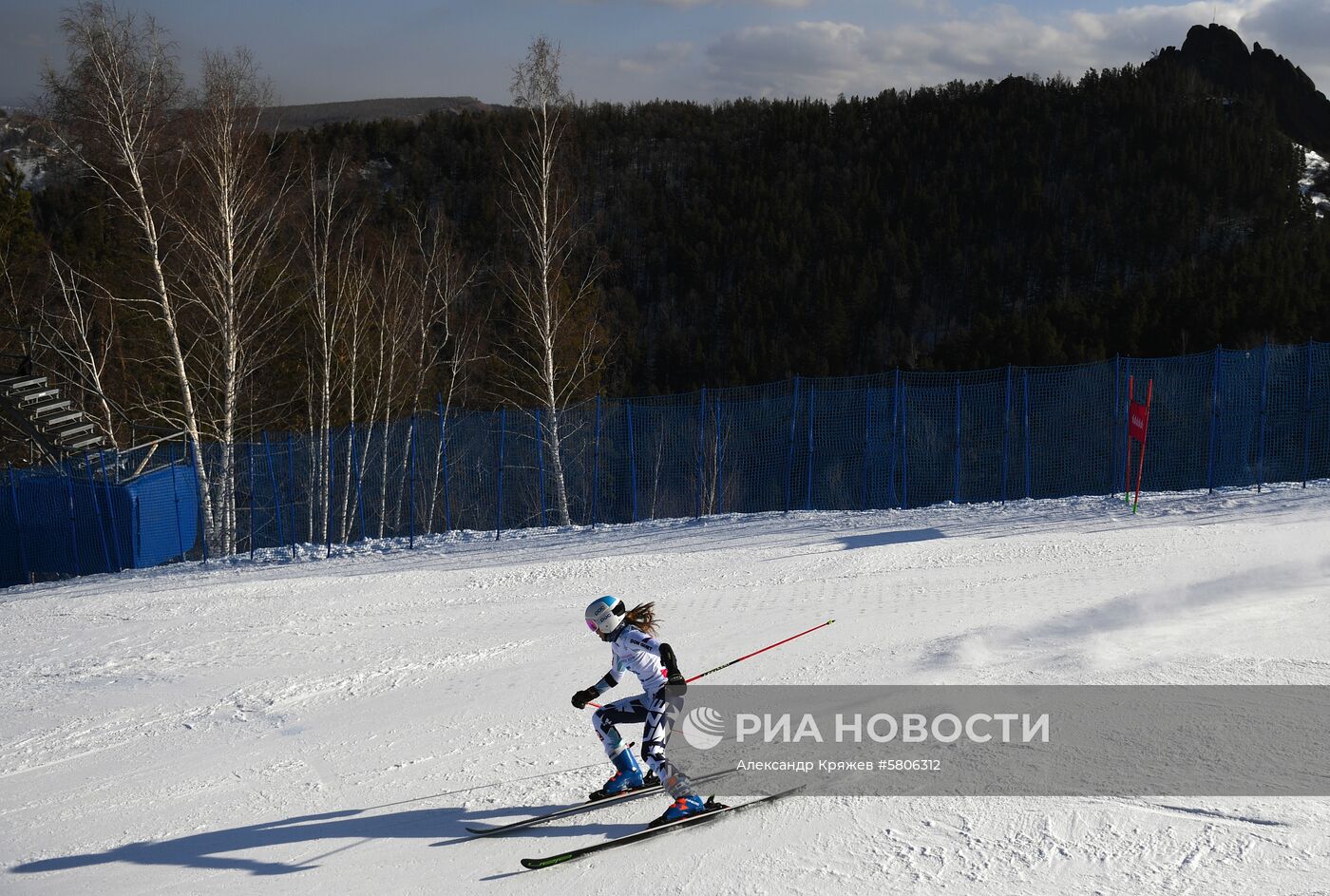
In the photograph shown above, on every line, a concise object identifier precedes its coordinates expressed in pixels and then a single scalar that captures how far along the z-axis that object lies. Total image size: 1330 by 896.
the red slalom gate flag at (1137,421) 16.73
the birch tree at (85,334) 22.88
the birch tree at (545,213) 22.36
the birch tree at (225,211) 20.92
